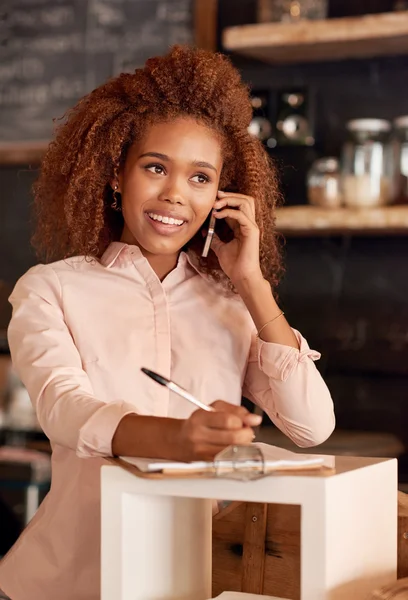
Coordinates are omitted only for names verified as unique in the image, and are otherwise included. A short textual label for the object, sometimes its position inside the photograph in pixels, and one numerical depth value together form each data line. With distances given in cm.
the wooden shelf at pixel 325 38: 261
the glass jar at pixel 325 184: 272
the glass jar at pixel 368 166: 266
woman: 127
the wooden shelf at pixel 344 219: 262
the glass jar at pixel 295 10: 276
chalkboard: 324
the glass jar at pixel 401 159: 267
